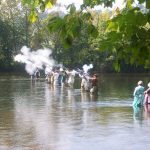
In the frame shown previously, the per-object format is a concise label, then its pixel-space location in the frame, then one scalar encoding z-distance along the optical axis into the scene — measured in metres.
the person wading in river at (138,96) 21.45
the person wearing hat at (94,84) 30.93
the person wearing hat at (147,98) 22.21
